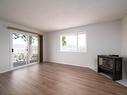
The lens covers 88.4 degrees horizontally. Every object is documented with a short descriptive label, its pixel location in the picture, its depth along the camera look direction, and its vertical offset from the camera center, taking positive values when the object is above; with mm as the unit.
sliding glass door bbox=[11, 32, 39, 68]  3348 -144
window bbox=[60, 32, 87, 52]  3677 +256
